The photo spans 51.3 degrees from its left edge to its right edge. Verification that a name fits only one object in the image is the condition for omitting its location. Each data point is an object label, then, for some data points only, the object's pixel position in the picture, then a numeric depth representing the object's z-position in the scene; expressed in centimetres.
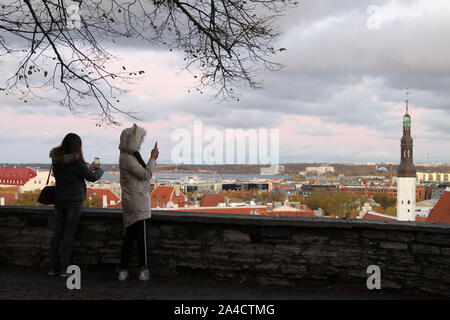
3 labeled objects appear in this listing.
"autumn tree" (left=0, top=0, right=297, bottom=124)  649
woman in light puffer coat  434
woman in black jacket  456
